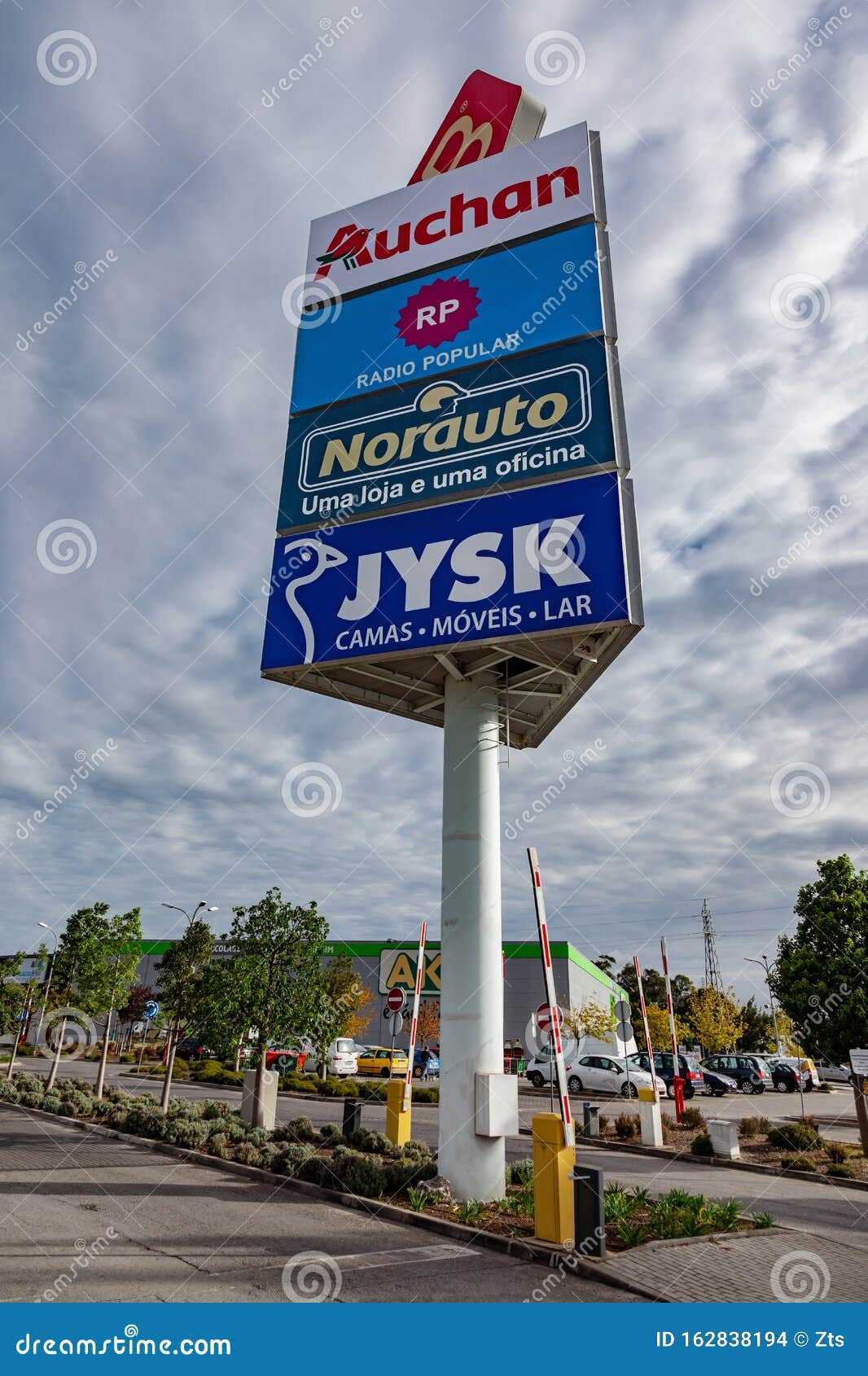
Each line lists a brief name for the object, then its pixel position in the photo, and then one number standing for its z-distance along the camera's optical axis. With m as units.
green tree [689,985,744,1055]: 45.75
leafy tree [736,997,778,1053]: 67.72
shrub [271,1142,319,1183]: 12.01
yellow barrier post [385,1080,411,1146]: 13.85
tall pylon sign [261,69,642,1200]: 11.81
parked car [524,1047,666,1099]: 30.53
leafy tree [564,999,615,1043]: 40.41
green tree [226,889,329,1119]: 16.94
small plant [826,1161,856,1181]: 15.16
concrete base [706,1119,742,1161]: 16.94
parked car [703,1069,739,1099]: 35.34
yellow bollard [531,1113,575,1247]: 8.59
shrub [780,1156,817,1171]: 15.93
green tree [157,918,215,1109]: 18.89
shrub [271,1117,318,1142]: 14.45
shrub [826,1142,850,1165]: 16.53
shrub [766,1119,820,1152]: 17.95
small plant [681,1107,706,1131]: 21.83
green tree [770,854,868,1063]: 16.52
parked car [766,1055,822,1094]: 42.28
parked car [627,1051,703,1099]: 32.62
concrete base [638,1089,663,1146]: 18.45
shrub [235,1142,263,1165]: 12.78
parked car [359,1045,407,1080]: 39.88
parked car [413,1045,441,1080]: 39.50
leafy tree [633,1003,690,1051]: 50.94
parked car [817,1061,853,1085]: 58.24
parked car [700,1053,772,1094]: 38.41
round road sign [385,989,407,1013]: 20.41
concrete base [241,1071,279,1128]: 16.39
